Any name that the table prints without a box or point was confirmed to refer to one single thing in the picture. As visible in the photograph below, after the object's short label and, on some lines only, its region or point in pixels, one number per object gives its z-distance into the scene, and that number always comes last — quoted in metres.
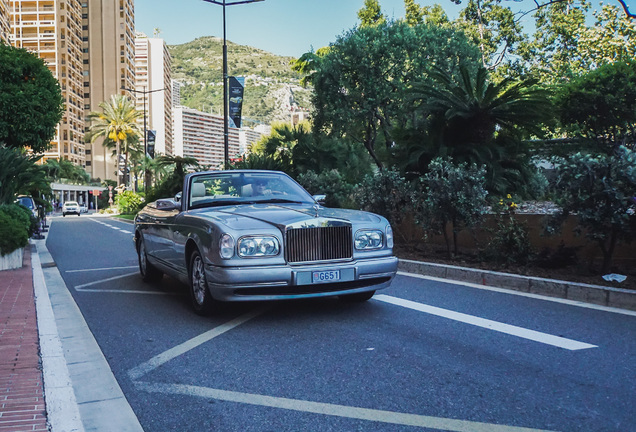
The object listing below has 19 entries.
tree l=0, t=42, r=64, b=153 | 24.44
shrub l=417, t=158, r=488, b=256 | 9.64
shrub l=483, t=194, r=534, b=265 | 8.92
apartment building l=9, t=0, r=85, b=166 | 104.00
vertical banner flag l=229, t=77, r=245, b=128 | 20.48
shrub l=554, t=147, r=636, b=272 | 7.27
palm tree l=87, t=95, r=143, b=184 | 70.81
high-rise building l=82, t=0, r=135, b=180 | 121.50
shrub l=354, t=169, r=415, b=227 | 11.80
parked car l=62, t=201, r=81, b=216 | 65.62
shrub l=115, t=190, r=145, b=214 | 50.41
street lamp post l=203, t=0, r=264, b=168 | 20.84
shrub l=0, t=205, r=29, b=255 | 10.45
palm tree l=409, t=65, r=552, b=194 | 13.06
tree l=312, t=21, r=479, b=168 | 29.78
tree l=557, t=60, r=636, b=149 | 27.67
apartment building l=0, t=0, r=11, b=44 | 73.07
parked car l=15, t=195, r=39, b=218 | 21.36
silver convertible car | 5.73
